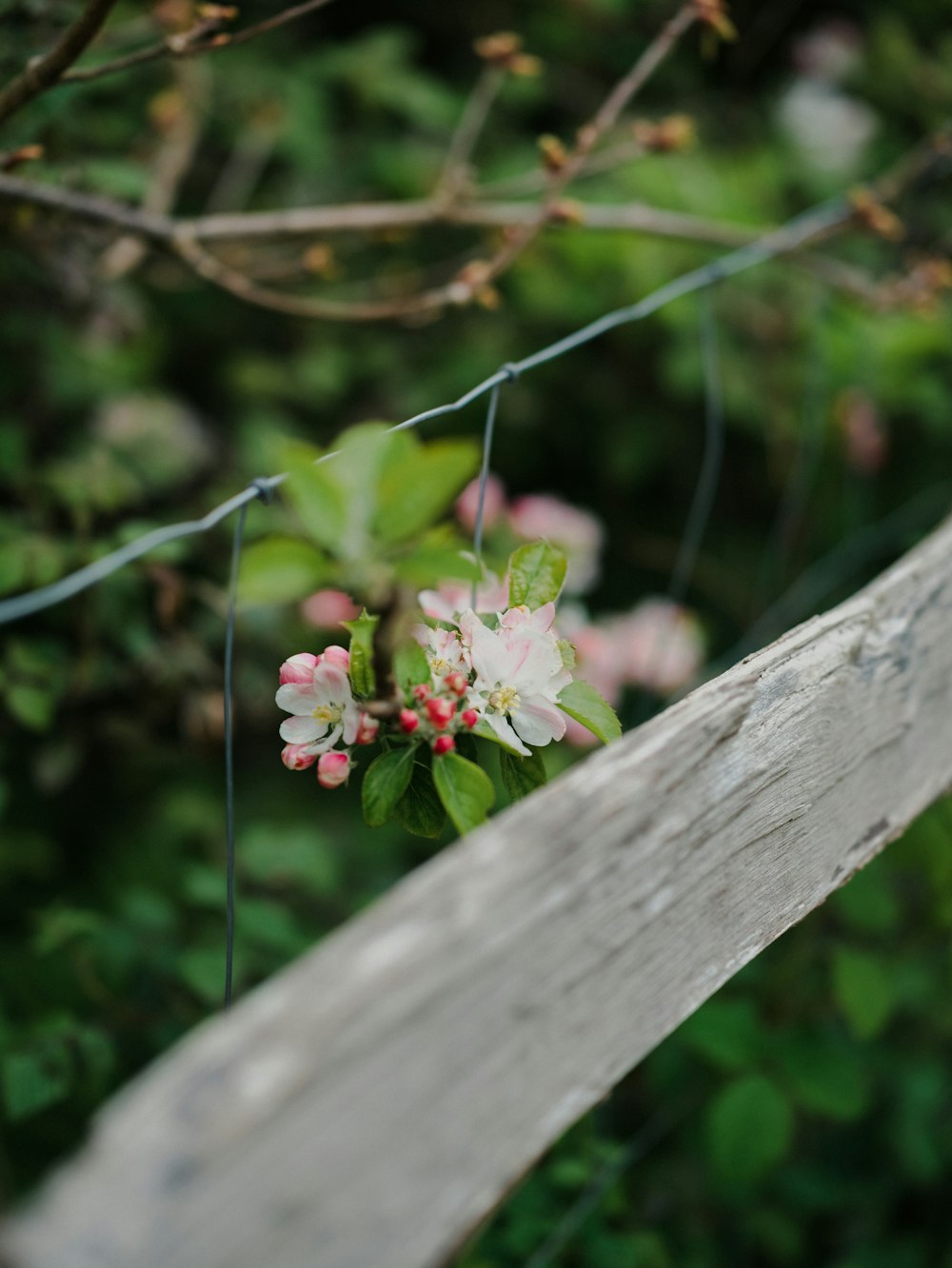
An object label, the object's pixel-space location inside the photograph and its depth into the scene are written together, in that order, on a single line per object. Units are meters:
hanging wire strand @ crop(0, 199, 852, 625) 0.50
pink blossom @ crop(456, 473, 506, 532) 1.57
